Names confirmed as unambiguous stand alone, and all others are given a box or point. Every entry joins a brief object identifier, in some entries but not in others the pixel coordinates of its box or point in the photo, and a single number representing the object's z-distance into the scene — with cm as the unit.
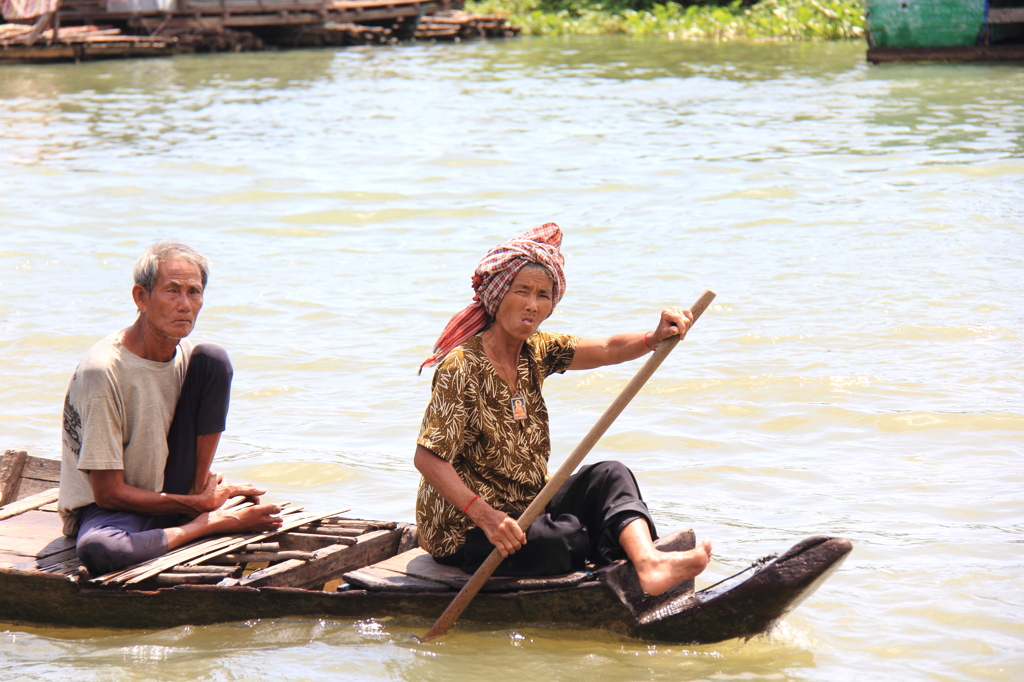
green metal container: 3669
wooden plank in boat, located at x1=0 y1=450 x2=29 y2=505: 845
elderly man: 673
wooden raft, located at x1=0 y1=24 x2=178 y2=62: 4606
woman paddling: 640
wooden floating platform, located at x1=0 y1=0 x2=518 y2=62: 4644
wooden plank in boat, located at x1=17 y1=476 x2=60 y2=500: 852
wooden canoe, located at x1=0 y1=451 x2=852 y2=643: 641
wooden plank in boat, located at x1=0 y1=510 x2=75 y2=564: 716
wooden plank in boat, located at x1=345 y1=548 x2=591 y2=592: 654
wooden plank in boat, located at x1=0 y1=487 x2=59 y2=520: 781
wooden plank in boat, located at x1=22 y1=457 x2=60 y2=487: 860
